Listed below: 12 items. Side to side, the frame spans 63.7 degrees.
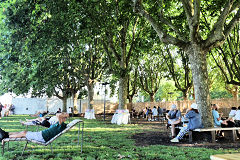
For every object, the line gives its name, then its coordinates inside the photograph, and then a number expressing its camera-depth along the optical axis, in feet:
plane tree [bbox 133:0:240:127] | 25.02
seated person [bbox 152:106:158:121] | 64.42
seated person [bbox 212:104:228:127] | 28.02
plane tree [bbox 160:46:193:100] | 71.64
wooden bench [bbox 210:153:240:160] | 6.04
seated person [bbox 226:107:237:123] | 27.45
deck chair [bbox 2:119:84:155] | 15.69
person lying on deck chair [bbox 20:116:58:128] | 24.71
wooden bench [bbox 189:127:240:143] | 22.55
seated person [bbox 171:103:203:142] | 23.56
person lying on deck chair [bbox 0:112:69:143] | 16.39
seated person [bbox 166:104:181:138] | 27.29
